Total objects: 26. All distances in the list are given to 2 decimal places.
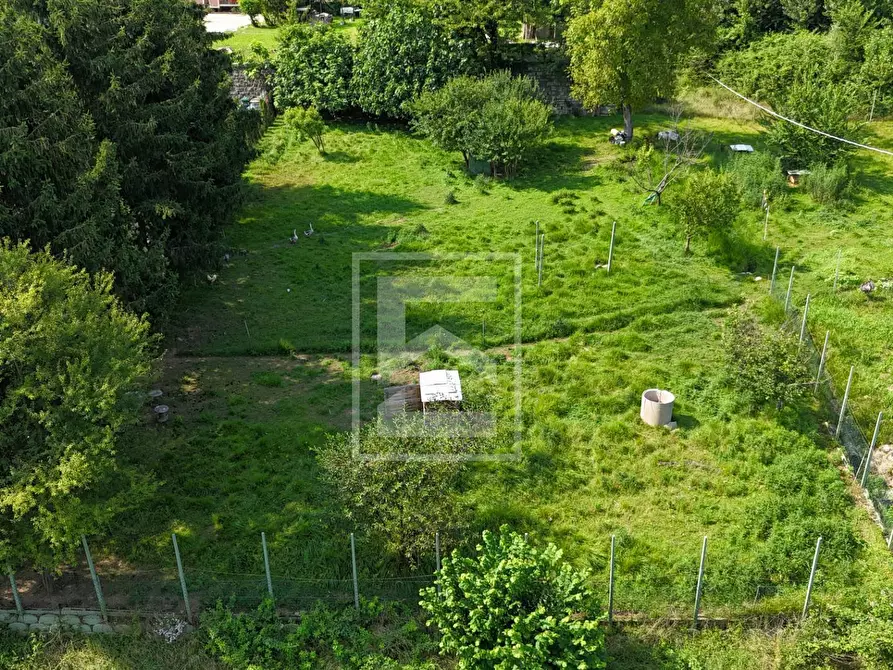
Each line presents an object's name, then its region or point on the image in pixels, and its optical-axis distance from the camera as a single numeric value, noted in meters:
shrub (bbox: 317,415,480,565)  13.05
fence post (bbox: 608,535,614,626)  12.16
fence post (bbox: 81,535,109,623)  12.34
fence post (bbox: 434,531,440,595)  12.64
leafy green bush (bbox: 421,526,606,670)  10.97
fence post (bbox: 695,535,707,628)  12.05
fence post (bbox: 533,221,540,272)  22.90
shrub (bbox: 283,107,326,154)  32.12
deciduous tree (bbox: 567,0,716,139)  28.25
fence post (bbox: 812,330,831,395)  16.81
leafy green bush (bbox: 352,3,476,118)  33.62
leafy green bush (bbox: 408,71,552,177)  28.45
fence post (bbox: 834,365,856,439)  15.70
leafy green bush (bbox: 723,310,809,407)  16.50
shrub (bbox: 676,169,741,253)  22.56
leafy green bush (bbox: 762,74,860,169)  27.69
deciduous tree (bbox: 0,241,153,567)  11.92
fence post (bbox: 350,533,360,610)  12.44
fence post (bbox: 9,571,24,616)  12.48
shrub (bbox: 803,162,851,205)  25.91
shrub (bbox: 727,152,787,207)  26.25
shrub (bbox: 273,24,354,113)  35.22
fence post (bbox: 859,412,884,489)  14.26
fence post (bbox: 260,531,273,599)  12.43
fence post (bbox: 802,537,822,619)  11.82
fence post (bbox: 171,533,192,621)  12.45
